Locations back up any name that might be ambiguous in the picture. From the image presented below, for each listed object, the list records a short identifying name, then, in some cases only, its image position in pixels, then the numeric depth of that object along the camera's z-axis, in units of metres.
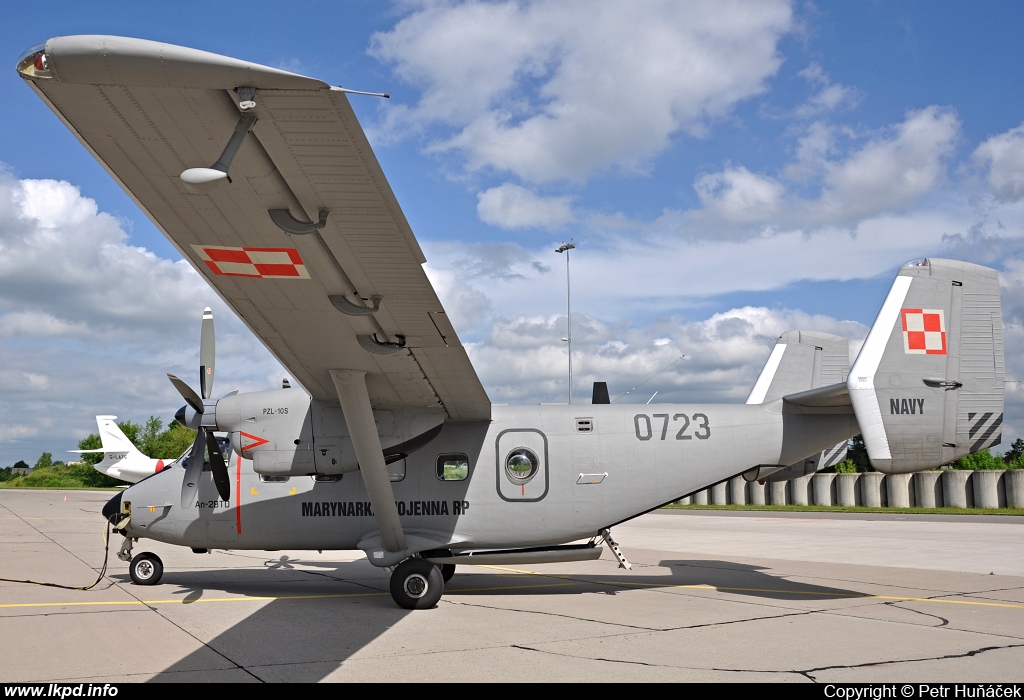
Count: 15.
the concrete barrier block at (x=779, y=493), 43.75
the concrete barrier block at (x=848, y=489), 40.69
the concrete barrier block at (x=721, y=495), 46.03
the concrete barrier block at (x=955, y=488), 36.38
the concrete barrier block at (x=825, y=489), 41.93
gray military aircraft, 7.10
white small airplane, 39.91
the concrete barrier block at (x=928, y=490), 37.31
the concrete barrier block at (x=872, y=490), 39.44
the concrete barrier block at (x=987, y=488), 35.22
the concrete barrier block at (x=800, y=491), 43.38
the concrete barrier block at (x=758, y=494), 44.19
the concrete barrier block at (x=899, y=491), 38.16
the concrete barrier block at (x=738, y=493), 45.44
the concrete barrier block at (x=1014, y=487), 34.28
